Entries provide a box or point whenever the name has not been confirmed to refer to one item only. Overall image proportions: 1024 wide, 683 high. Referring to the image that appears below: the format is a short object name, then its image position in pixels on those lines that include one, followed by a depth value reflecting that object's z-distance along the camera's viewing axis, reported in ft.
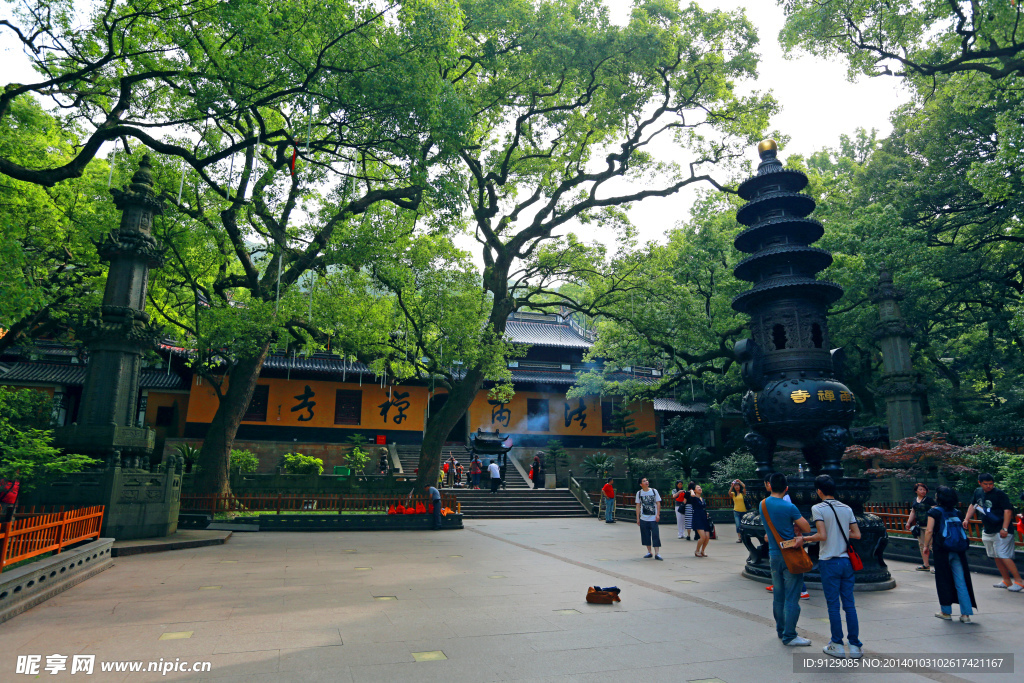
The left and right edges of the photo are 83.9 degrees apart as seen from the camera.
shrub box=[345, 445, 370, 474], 76.69
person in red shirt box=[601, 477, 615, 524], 59.72
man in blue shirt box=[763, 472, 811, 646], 15.74
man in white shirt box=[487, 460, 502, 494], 70.61
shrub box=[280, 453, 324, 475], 70.08
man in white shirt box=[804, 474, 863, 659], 14.83
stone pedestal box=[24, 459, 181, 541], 31.76
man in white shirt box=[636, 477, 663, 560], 33.22
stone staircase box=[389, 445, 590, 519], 64.85
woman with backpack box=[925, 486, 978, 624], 18.24
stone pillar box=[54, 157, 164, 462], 34.17
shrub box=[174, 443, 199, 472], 68.90
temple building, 79.25
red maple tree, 40.60
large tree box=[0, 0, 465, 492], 28.22
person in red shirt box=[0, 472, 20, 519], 28.60
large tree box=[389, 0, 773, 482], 45.78
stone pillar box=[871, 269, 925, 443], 49.88
